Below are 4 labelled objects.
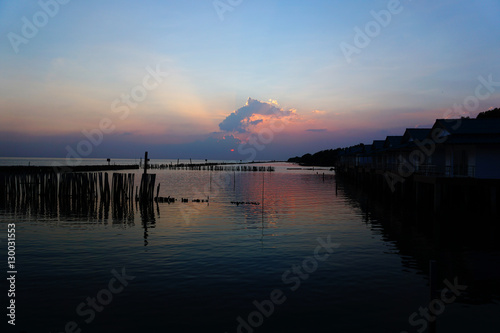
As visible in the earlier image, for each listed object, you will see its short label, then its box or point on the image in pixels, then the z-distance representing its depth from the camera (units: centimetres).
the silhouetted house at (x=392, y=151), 4323
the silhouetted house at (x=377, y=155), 5094
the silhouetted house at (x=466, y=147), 2561
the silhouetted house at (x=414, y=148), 3459
